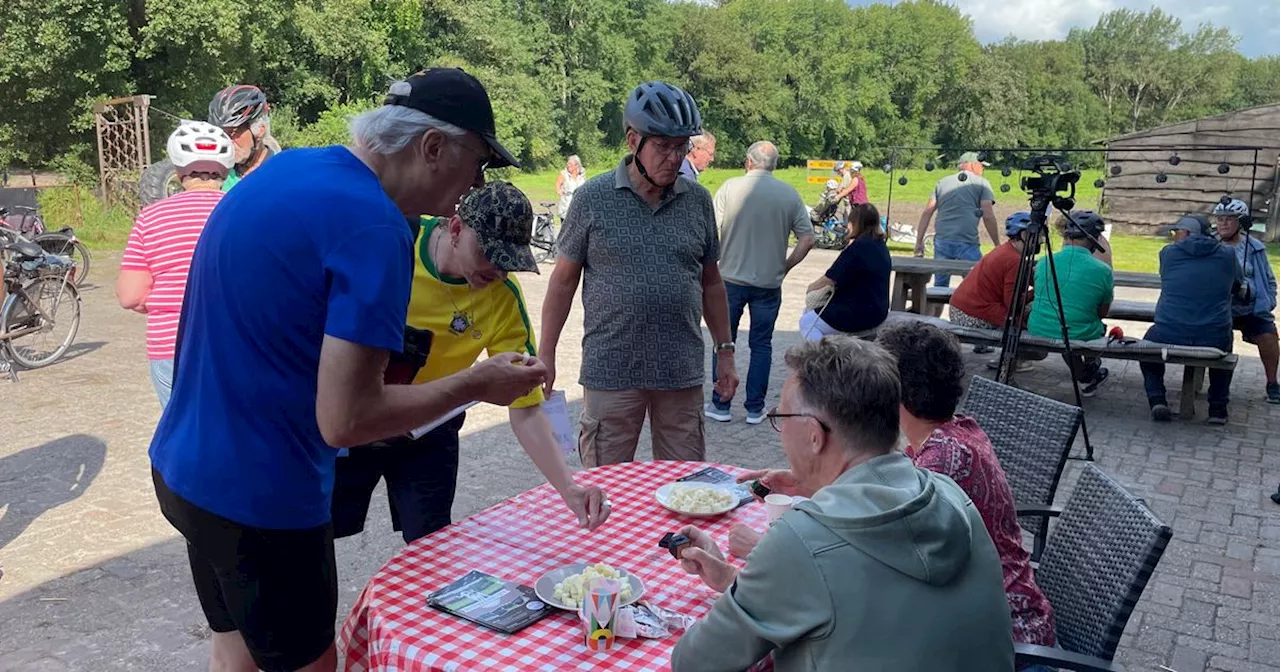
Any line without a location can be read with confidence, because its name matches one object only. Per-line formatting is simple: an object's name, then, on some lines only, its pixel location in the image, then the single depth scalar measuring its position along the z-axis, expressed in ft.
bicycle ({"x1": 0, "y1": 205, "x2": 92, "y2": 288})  34.27
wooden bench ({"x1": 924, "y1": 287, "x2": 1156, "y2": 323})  27.45
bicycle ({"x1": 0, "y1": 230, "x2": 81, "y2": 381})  25.23
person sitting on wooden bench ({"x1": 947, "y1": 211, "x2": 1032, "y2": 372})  24.04
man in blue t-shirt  5.48
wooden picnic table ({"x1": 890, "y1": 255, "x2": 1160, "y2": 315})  29.68
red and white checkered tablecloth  6.10
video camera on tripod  20.24
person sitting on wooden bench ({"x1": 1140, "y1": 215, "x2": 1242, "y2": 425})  22.85
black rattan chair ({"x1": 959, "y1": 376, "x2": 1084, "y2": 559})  10.95
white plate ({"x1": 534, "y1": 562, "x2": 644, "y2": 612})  6.72
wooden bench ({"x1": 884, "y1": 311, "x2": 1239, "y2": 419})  22.44
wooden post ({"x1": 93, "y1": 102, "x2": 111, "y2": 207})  54.29
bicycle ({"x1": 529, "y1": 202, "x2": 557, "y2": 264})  50.57
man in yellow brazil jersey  8.17
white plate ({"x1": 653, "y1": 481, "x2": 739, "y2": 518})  8.69
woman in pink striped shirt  11.47
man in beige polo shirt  22.08
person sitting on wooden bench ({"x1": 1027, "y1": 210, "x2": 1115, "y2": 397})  23.45
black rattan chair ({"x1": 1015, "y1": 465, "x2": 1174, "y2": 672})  7.41
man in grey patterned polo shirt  11.59
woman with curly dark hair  7.39
